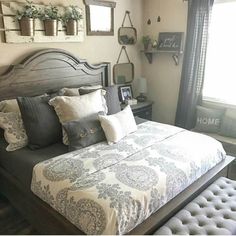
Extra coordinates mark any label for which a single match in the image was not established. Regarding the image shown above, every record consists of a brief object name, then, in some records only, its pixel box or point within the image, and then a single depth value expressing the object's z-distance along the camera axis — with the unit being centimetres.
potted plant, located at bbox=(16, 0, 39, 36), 248
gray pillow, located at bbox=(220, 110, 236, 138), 306
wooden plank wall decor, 243
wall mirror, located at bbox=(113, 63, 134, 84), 364
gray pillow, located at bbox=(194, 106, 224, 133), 320
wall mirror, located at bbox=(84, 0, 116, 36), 310
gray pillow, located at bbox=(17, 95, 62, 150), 224
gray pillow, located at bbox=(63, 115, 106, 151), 218
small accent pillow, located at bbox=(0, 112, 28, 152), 226
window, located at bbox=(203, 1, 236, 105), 304
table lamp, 376
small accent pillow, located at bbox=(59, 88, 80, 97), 265
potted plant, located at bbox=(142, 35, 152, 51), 368
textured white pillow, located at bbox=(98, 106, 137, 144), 229
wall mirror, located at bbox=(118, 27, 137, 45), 355
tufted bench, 156
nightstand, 348
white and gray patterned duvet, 151
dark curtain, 308
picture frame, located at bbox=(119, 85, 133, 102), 365
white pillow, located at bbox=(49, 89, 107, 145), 231
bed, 175
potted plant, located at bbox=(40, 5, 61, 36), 264
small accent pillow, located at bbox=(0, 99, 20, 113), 239
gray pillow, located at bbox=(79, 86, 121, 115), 273
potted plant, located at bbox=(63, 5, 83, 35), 282
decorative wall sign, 341
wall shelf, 346
